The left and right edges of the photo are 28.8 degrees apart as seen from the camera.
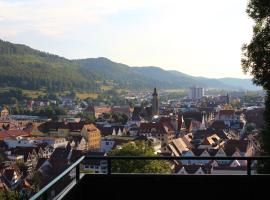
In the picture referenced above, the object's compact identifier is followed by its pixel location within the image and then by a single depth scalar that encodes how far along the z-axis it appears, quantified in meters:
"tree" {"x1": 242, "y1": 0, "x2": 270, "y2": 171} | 8.97
